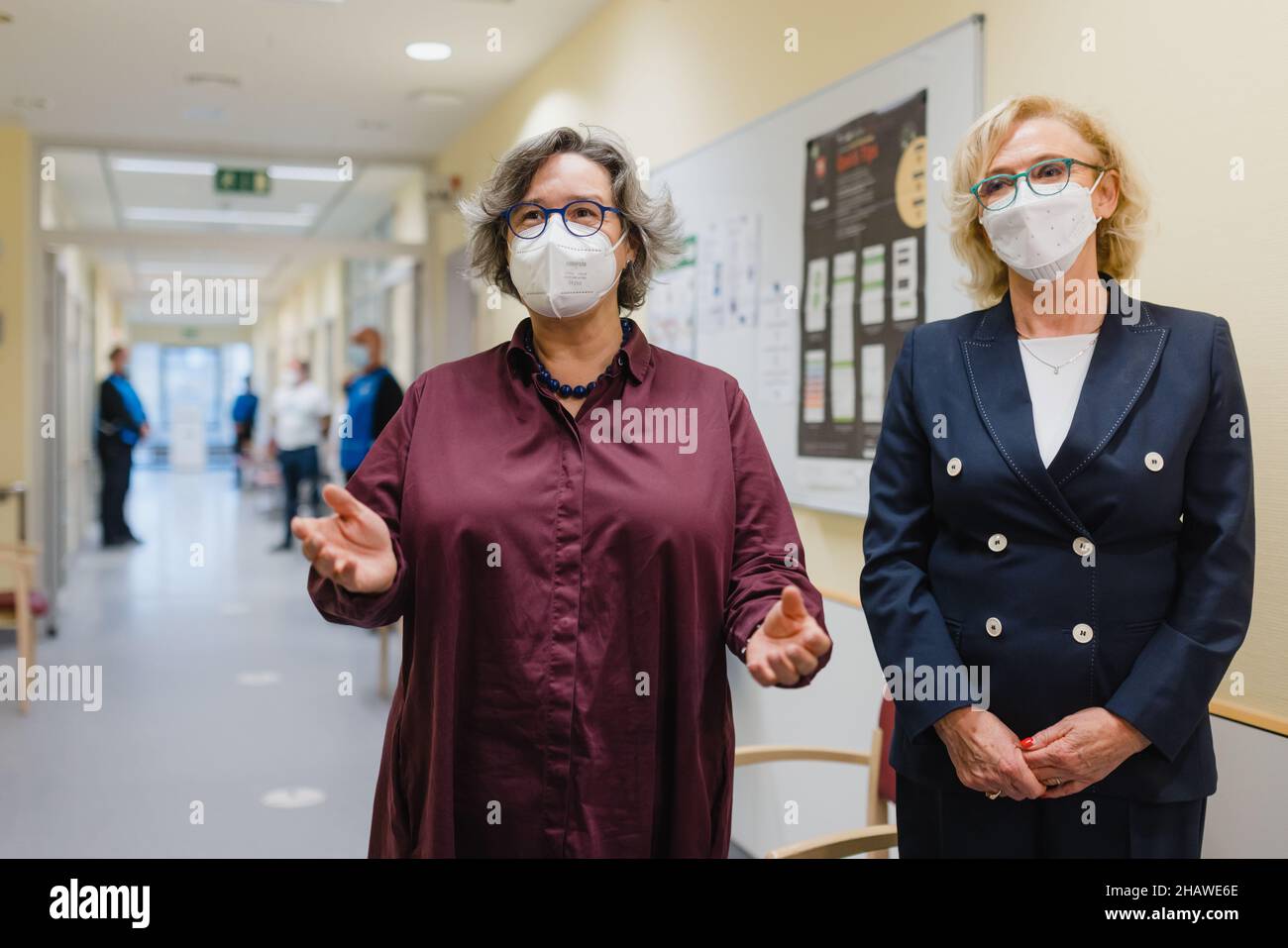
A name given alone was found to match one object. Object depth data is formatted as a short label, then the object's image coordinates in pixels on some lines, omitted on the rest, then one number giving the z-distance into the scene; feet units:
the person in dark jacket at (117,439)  32.58
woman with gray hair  4.48
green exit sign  25.25
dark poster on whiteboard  8.80
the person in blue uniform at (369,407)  19.81
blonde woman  4.71
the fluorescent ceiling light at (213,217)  34.37
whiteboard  8.30
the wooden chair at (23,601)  16.03
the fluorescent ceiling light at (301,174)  26.58
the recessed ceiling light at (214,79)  19.15
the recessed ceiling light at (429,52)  17.53
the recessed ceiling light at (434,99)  20.21
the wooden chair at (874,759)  7.73
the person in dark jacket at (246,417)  41.45
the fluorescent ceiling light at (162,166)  26.34
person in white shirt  31.48
